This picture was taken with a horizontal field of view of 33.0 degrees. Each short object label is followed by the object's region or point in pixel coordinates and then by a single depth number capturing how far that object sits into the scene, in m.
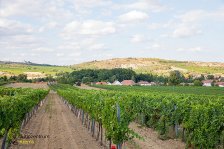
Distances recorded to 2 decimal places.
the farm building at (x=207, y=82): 147.94
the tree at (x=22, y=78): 161.27
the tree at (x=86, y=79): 170.25
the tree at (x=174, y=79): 140.75
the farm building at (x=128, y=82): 167.25
